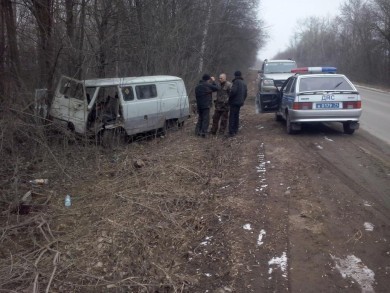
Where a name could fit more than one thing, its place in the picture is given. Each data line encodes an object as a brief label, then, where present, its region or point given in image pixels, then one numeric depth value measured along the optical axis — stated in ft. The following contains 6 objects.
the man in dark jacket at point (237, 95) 36.88
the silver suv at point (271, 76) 42.39
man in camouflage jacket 38.04
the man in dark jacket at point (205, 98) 38.68
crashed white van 34.78
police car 34.06
